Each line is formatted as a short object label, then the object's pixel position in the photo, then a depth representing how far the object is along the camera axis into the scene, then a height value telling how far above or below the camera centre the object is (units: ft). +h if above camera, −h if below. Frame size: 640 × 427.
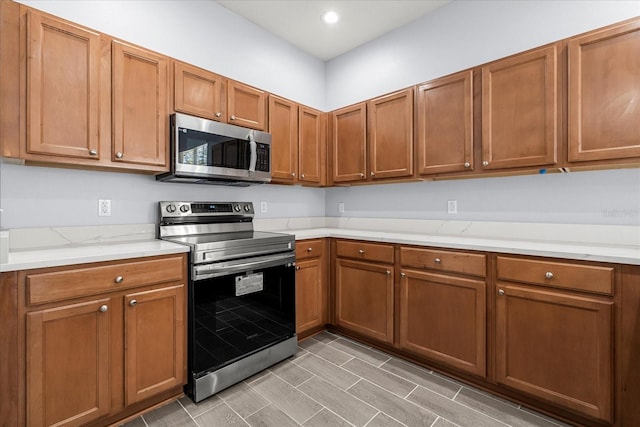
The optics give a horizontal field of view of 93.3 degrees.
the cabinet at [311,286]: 8.62 -2.14
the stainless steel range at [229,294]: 6.21 -1.84
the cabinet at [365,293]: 8.07 -2.24
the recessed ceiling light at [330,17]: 8.89 +5.93
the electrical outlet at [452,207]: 8.64 +0.20
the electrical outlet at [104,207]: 6.74 +0.16
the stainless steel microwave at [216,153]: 6.91 +1.55
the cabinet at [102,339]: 4.63 -2.16
